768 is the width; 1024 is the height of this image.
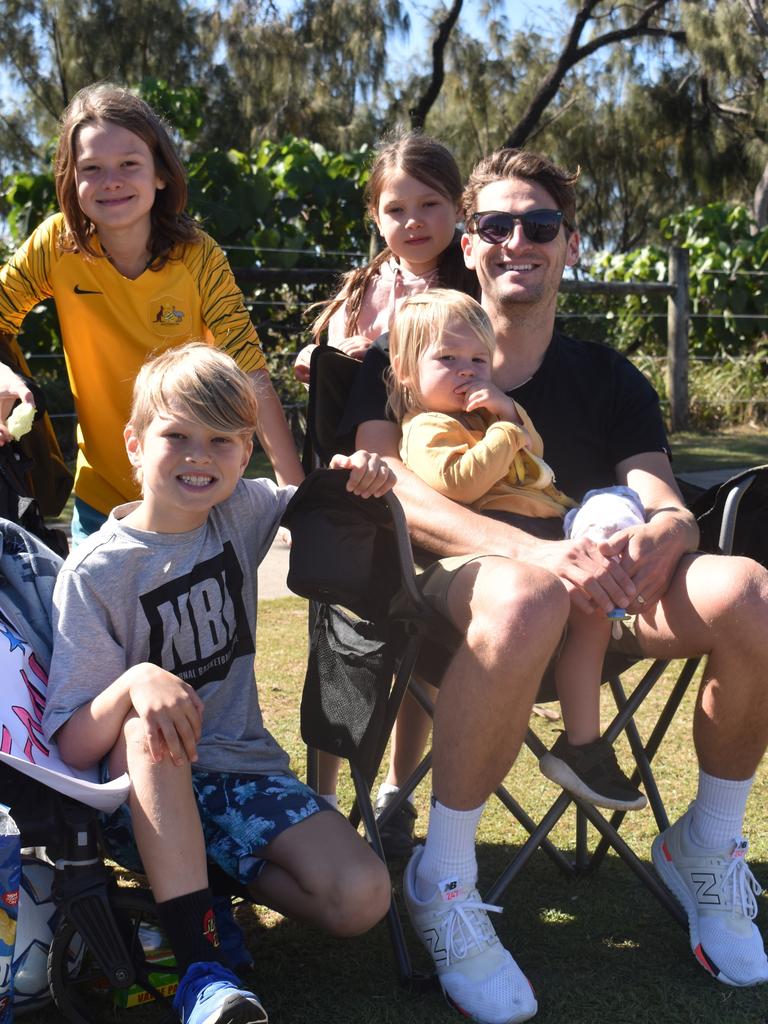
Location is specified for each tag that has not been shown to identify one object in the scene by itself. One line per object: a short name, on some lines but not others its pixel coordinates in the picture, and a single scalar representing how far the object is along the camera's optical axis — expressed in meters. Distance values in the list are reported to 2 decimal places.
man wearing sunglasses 2.20
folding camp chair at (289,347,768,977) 2.43
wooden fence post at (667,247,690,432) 10.10
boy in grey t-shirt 1.98
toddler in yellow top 2.58
